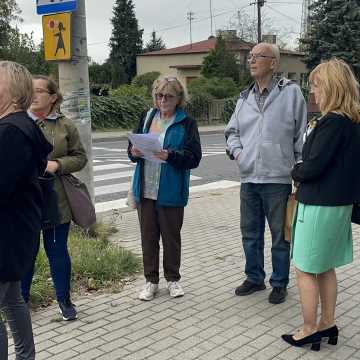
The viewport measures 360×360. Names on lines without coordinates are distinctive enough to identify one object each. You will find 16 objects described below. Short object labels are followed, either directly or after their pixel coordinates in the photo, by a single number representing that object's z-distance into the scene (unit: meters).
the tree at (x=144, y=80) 38.61
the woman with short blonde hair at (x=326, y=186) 3.46
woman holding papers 4.50
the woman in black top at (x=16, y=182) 2.73
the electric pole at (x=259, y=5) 39.80
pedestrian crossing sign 6.03
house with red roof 48.28
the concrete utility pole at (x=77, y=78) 6.18
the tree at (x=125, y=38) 69.61
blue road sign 5.81
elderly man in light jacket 4.39
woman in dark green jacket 3.97
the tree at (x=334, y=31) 32.75
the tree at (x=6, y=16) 38.62
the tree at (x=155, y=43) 81.37
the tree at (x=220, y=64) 40.87
